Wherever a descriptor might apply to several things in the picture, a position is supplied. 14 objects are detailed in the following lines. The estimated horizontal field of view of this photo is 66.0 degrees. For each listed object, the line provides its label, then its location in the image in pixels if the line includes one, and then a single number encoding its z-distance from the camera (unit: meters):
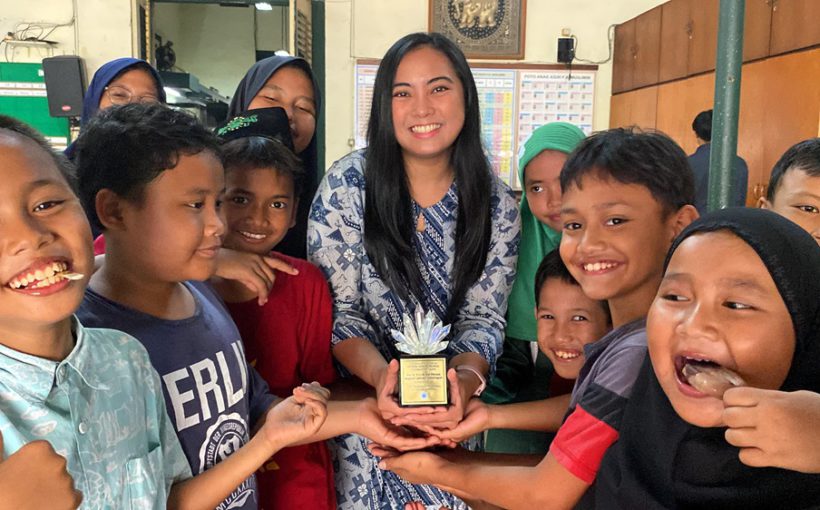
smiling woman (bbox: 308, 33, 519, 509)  1.77
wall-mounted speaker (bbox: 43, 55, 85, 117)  5.93
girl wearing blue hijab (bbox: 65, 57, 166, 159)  2.43
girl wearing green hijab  2.04
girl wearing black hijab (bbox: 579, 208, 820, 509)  0.94
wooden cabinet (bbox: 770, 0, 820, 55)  4.02
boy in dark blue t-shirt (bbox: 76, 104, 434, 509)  1.23
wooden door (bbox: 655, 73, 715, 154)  5.15
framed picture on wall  6.17
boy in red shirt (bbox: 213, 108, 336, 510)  1.61
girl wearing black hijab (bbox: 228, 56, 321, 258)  2.26
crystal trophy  1.49
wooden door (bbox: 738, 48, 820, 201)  4.06
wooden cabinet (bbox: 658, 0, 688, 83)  5.42
